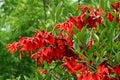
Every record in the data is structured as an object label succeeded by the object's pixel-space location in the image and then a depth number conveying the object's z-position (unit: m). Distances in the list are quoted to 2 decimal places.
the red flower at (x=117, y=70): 3.64
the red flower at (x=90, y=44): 3.81
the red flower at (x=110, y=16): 4.09
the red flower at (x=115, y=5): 4.39
